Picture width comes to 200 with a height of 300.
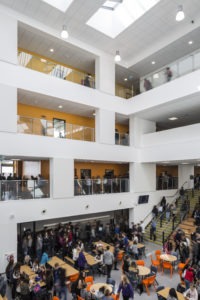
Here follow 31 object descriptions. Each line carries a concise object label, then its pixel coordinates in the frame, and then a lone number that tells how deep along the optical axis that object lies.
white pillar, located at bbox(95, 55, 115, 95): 15.95
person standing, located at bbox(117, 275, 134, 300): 7.08
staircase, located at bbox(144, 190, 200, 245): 15.41
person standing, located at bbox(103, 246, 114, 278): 10.19
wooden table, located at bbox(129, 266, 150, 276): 9.61
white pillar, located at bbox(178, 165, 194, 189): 21.64
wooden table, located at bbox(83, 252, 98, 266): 10.51
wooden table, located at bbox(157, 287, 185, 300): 7.53
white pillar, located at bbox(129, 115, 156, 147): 17.48
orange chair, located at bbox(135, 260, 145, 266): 10.66
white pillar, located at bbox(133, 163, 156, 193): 17.05
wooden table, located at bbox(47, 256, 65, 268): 10.34
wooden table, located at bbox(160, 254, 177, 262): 10.85
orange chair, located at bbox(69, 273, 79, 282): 9.33
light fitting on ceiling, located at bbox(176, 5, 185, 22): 9.38
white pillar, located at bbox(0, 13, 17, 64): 11.97
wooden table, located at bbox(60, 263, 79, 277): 9.31
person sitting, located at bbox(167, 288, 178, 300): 6.66
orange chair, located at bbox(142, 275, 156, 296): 9.09
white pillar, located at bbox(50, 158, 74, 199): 12.95
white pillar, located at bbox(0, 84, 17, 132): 11.58
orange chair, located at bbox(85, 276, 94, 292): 8.75
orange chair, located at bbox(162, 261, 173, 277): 10.73
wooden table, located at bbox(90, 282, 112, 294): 7.98
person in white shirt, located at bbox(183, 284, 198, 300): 7.15
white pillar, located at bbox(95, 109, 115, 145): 15.47
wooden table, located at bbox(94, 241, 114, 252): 12.10
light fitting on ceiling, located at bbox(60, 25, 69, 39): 10.81
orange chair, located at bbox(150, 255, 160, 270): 10.75
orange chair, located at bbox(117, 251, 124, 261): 11.91
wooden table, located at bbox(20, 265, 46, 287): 8.32
